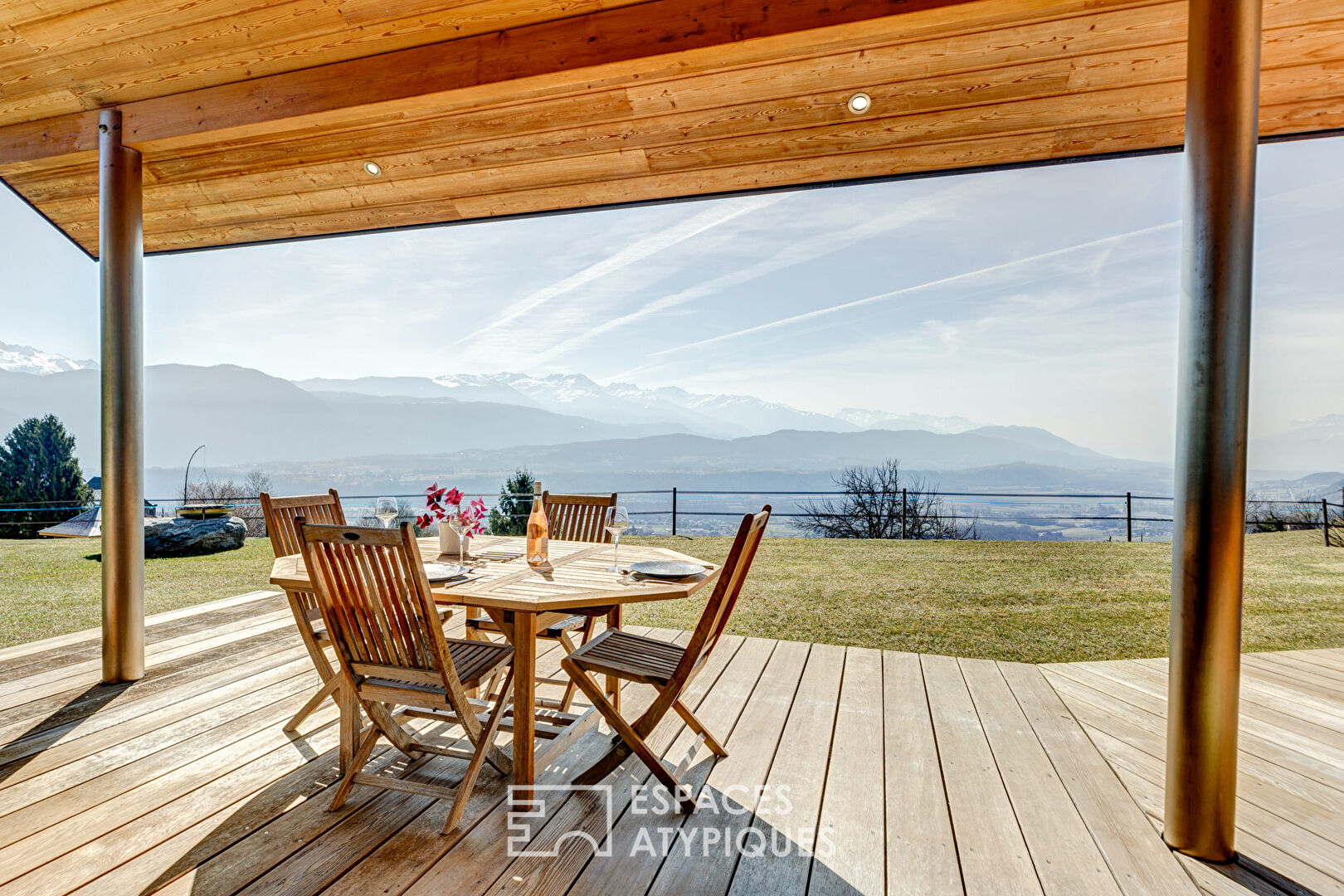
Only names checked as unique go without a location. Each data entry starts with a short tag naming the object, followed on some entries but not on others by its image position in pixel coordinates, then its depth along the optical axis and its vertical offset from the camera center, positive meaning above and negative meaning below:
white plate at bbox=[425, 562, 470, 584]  2.16 -0.44
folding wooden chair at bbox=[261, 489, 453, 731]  2.48 -0.46
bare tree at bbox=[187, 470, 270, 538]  10.70 -1.04
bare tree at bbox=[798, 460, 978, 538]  9.62 -0.95
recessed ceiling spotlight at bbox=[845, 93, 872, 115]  2.92 +1.55
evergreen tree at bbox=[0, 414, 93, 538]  10.34 -0.48
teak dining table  1.98 -0.46
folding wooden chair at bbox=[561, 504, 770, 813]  2.03 -0.73
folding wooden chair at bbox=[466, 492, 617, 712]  3.50 -0.39
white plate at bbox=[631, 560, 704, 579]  2.22 -0.43
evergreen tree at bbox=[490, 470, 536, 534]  8.57 -0.82
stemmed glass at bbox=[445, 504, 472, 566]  2.58 -0.31
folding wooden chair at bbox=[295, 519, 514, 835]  1.85 -0.58
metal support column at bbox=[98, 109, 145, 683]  3.17 +0.12
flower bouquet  2.58 -0.28
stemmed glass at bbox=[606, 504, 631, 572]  2.56 -0.31
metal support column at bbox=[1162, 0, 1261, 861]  1.82 +0.10
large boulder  7.09 -1.07
